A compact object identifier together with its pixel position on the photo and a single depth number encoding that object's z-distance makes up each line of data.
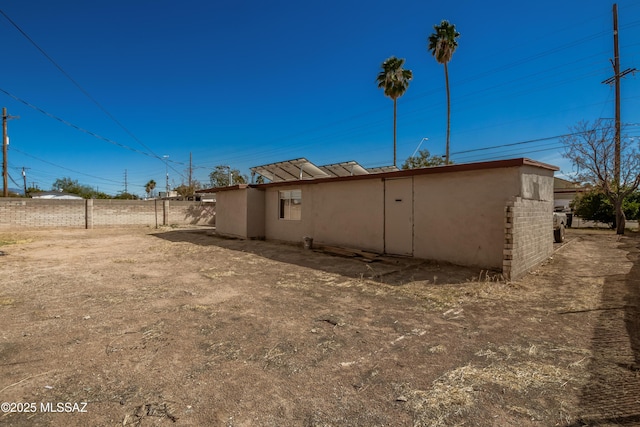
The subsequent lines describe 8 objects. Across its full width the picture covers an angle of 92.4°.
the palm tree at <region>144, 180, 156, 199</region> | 63.62
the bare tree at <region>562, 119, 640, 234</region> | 15.76
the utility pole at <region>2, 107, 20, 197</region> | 19.95
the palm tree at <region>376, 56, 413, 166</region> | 21.97
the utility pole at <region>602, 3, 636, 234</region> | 15.90
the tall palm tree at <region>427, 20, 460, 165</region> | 19.47
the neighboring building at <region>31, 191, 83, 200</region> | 34.18
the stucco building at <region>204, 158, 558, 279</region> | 6.88
